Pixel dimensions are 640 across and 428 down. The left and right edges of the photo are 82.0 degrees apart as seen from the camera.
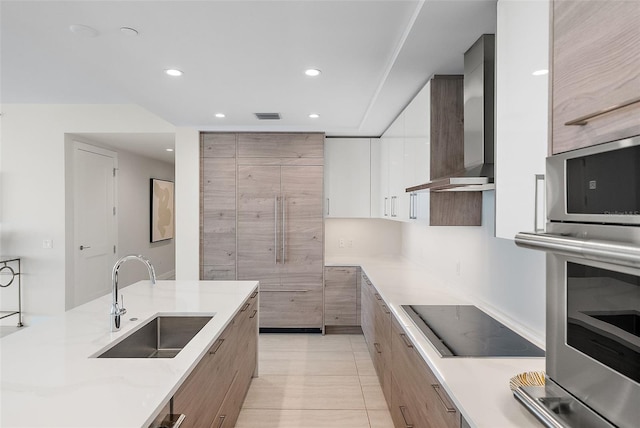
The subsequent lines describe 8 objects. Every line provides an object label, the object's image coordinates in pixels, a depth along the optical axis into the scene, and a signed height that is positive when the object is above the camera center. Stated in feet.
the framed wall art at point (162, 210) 22.17 +0.09
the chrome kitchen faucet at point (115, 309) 6.02 -1.61
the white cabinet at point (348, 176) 15.15 +1.46
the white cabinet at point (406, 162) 8.25 +1.39
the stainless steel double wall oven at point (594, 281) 2.41 -0.54
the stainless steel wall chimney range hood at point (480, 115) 5.76 +1.61
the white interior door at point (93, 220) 15.47 -0.40
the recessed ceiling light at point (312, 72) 8.31 +3.20
